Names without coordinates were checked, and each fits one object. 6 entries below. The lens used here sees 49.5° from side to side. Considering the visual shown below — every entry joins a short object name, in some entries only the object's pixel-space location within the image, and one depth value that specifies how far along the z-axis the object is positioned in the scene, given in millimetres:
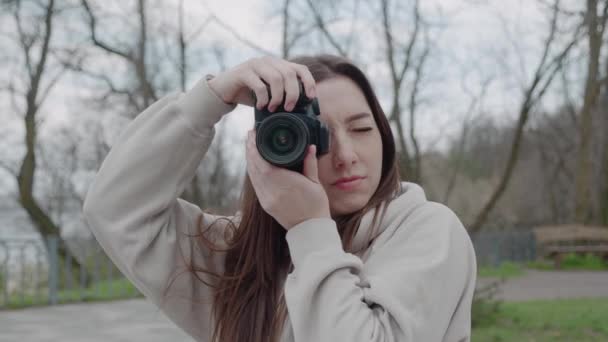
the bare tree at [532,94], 11109
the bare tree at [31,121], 11734
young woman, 1110
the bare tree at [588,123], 12391
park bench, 14094
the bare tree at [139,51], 10203
